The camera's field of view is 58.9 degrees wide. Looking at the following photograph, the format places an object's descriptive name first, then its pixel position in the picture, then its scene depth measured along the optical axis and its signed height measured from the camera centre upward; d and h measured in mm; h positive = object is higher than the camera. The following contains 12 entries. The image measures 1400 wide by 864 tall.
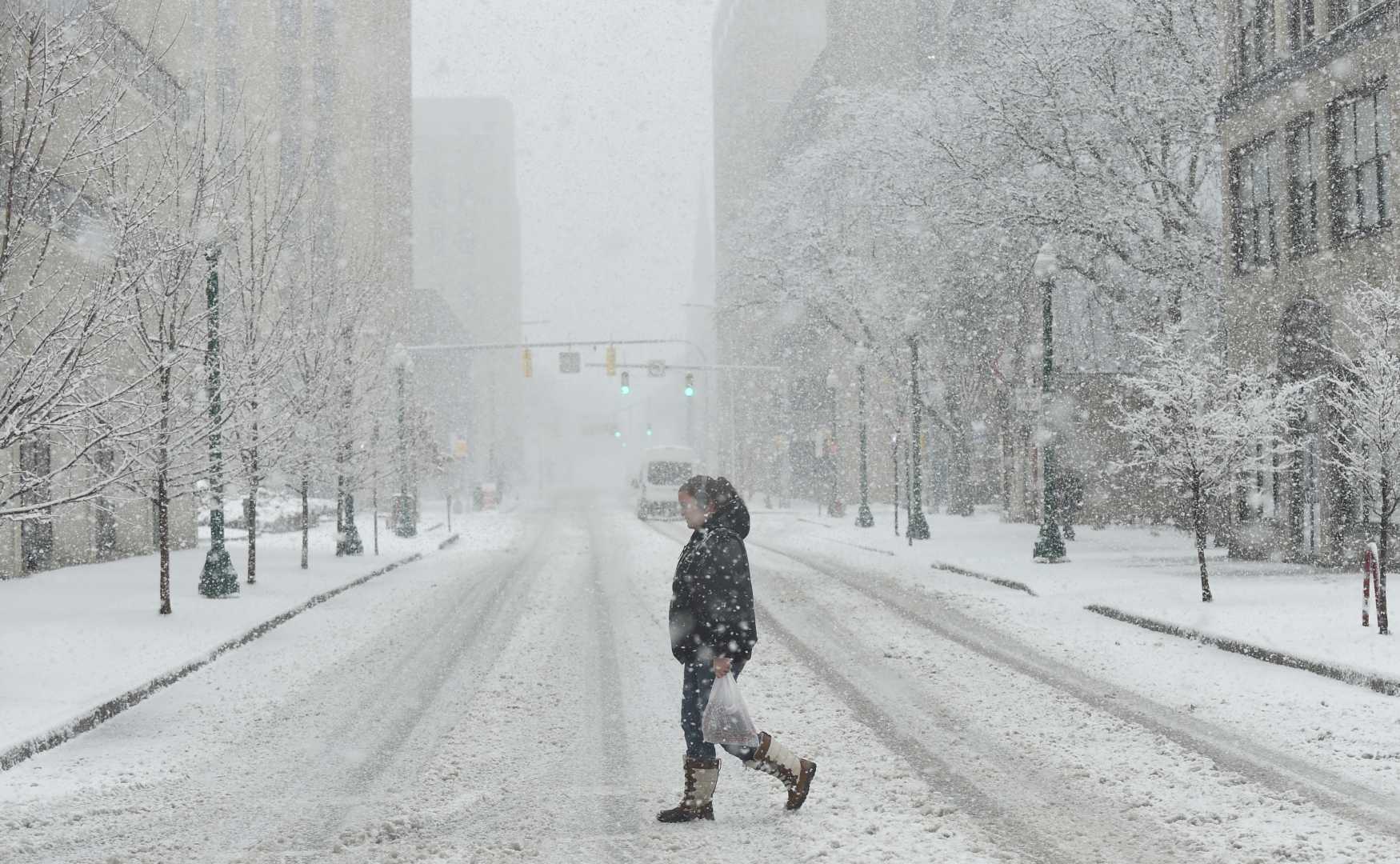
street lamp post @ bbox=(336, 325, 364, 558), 23469 -366
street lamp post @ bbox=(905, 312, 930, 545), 29594 -59
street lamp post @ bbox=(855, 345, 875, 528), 37359 -1495
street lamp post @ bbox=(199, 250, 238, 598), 16656 -297
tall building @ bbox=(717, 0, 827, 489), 89312 +32045
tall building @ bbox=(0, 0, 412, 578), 61125 +20140
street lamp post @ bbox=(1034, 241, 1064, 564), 22656 -606
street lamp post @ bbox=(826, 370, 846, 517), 46812 -1376
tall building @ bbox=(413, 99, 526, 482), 164250 +35210
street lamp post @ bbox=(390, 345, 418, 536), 31281 +143
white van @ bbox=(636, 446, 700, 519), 50938 -578
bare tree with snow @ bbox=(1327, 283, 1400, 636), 14180 +539
